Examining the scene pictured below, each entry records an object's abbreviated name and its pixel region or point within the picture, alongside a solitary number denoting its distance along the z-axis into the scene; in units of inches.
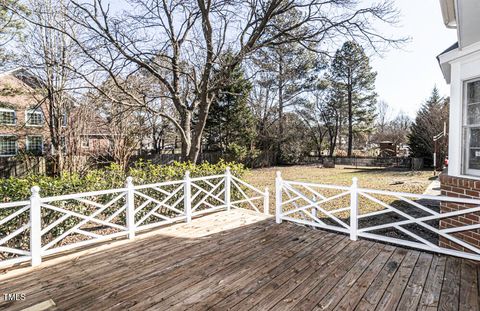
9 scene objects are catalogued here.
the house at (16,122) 562.4
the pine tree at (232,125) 737.6
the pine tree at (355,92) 961.5
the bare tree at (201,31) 268.7
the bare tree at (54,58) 346.6
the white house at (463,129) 133.6
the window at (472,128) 137.8
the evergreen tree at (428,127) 633.0
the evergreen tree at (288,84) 799.1
